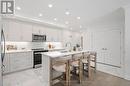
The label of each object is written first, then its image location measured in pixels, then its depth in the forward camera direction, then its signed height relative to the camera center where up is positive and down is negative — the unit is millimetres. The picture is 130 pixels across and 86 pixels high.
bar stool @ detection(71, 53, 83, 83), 2194 -783
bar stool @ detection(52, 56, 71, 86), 1839 -825
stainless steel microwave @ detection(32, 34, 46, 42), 3544 +285
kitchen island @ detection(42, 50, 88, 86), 1720 -692
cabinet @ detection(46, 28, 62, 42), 4088 +582
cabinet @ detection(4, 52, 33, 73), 2631 -875
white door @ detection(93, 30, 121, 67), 3226 -211
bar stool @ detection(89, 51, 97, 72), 2913 -676
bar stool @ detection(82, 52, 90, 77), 2545 -723
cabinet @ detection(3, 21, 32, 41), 2849 +595
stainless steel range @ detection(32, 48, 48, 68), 3306 -843
